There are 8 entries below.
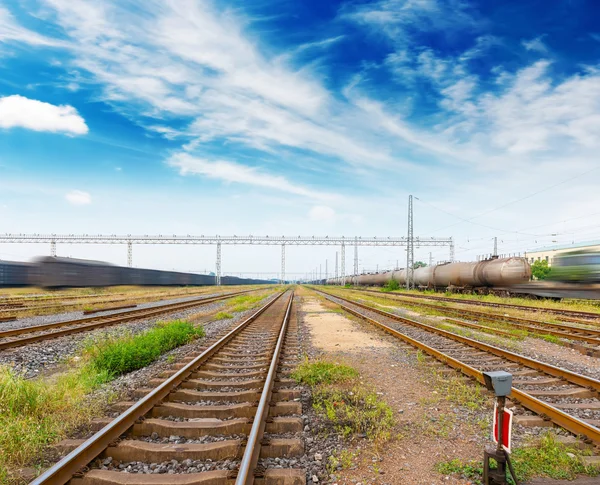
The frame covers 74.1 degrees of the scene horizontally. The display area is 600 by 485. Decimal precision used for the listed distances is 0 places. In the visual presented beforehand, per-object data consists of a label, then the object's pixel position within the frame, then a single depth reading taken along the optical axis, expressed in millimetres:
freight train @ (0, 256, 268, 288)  30922
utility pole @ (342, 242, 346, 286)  83288
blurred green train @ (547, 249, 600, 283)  20688
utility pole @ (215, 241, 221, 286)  76812
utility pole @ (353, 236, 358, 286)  75812
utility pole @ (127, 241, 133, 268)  73438
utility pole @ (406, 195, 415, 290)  38000
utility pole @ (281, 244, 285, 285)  91475
